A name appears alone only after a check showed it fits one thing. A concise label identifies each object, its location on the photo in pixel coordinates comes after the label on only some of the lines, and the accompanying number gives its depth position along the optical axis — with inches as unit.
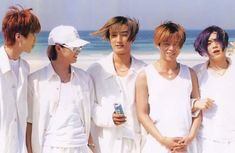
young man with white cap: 204.2
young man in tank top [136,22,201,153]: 209.3
